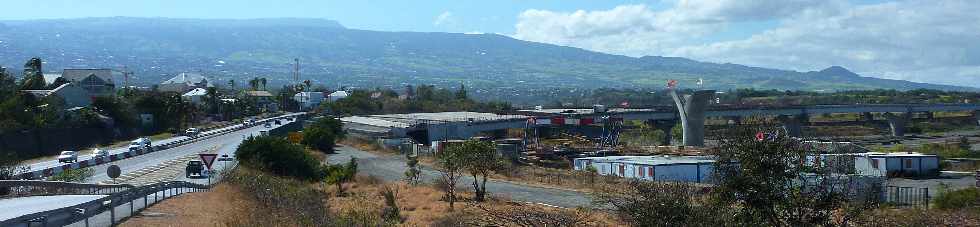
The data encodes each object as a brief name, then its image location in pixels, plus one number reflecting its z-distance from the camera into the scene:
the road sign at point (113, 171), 29.47
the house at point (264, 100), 159.50
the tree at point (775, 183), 16.58
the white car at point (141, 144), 69.25
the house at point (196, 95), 145.88
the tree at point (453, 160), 40.22
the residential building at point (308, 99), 179.12
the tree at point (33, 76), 103.30
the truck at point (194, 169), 47.94
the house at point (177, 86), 180.75
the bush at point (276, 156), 45.44
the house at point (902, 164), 60.03
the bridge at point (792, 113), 134.88
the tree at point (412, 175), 46.32
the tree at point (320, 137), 78.38
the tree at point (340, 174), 43.19
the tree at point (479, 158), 40.28
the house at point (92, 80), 120.81
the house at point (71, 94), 91.69
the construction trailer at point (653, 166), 56.16
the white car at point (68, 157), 57.81
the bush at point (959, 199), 33.84
